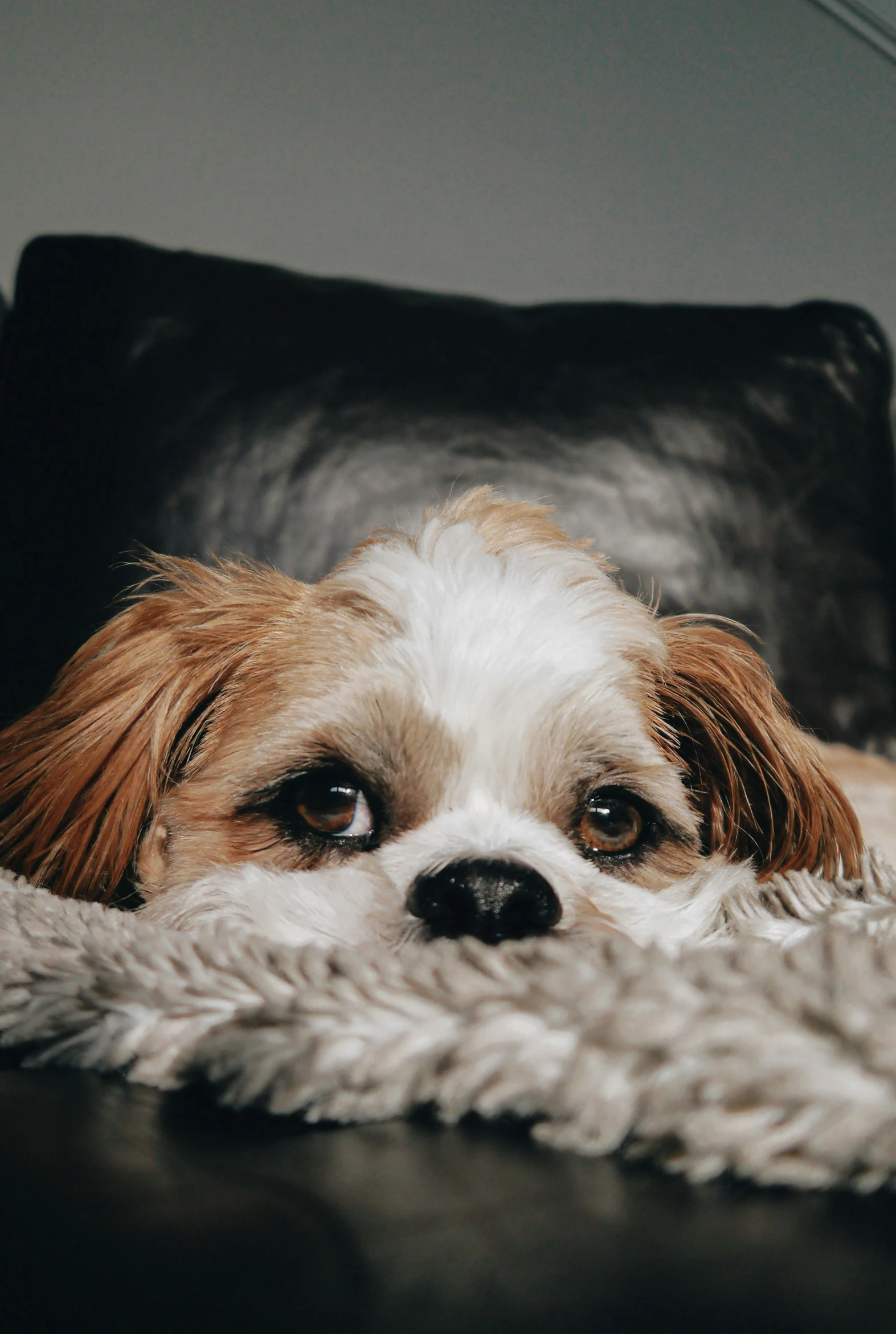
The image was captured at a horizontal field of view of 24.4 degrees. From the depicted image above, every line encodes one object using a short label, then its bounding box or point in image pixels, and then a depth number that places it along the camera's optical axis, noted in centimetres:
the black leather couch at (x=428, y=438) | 50
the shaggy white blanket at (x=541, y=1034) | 26
